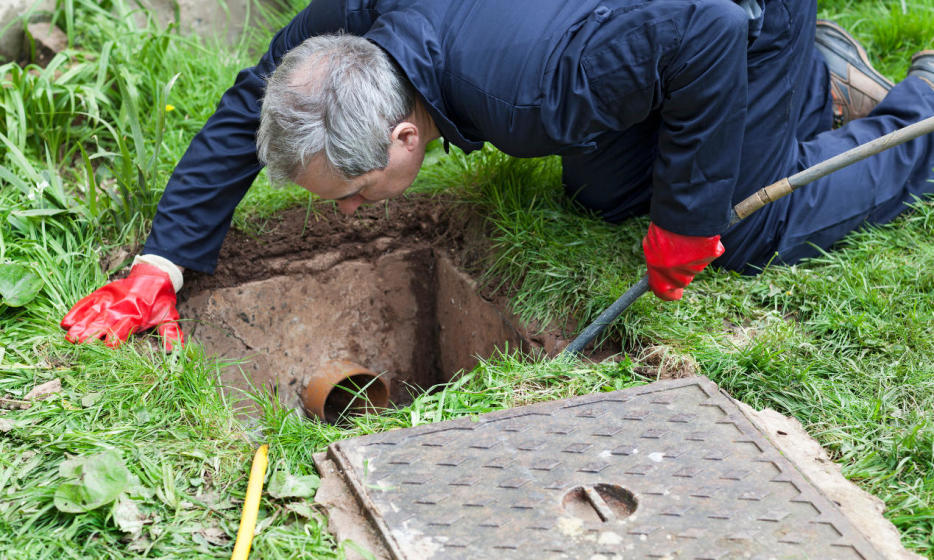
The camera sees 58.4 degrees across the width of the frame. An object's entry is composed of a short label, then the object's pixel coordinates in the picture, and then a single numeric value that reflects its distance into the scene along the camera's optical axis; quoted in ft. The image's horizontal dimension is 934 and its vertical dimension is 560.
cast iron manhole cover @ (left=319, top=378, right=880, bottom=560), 4.94
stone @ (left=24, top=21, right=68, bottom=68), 10.91
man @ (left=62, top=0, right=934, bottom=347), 6.23
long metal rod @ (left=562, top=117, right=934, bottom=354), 6.34
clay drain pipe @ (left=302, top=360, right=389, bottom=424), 8.73
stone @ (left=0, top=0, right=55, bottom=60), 10.64
